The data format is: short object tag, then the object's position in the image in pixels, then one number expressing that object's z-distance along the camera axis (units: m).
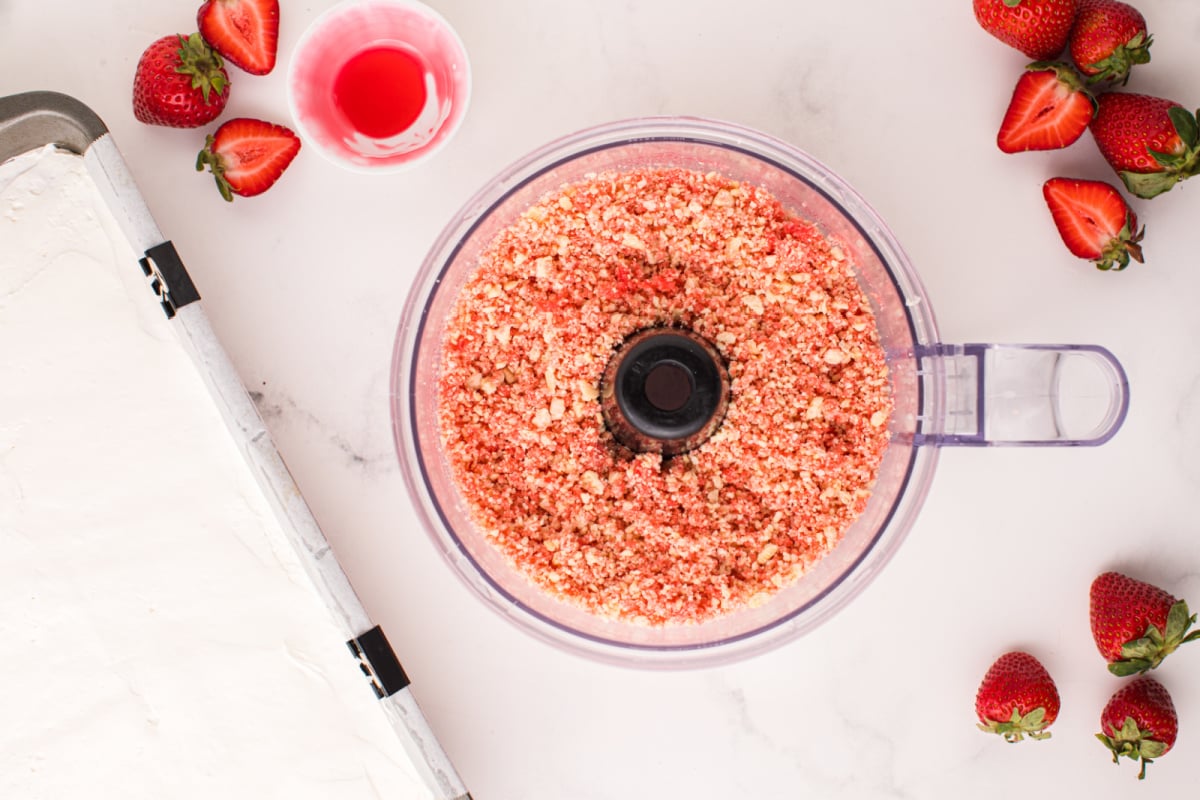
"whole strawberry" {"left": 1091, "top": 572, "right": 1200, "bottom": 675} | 0.78
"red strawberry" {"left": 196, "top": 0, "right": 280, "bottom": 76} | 0.77
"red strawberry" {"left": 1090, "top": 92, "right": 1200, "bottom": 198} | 0.76
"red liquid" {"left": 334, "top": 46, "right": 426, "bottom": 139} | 0.78
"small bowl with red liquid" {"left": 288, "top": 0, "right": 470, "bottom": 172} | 0.77
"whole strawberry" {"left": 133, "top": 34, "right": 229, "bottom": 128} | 0.77
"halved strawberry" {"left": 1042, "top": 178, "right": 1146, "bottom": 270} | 0.78
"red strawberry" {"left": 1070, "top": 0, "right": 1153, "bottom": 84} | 0.76
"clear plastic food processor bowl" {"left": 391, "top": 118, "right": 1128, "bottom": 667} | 0.76
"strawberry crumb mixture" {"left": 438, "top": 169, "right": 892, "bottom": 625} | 0.75
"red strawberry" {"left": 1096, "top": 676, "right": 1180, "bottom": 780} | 0.79
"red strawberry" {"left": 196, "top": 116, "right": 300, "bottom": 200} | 0.78
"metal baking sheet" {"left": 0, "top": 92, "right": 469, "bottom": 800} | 0.76
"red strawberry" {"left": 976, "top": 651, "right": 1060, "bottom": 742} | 0.79
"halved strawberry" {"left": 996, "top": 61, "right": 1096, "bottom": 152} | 0.77
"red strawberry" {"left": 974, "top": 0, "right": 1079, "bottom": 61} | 0.76
